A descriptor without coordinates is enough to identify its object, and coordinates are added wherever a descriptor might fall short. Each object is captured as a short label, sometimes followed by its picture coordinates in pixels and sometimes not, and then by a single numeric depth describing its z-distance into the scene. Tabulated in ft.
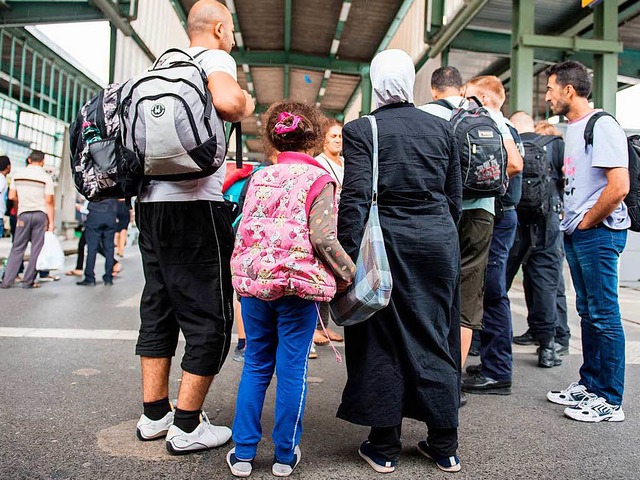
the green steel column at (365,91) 55.72
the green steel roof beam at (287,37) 44.06
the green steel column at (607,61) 32.01
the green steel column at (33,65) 55.26
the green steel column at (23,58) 51.97
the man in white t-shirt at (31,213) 27.14
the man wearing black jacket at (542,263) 15.10
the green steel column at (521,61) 31.07
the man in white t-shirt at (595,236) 10.69
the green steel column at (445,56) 40.88
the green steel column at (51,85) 60.28
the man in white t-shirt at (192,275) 8.59
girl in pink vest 7.75
